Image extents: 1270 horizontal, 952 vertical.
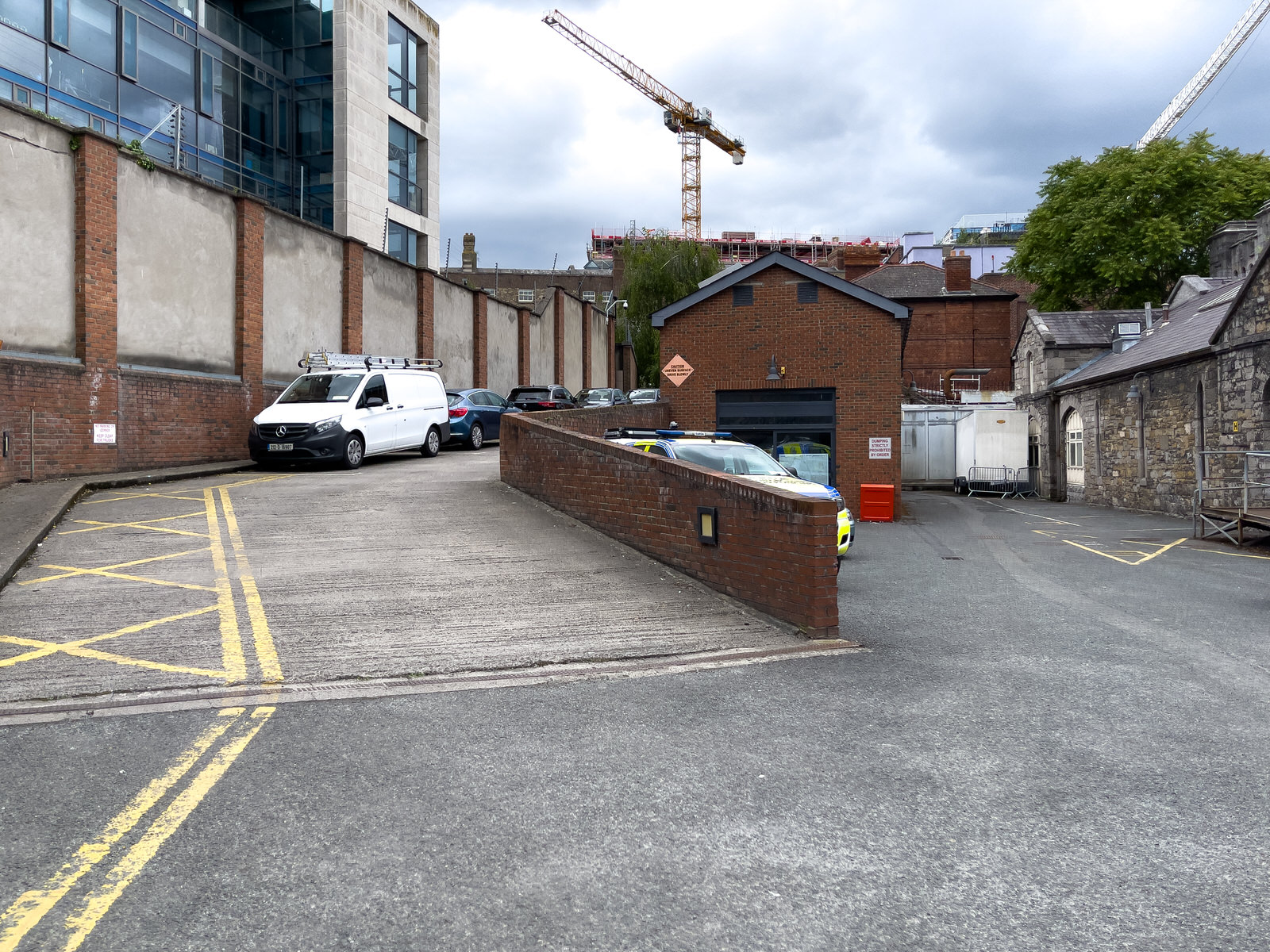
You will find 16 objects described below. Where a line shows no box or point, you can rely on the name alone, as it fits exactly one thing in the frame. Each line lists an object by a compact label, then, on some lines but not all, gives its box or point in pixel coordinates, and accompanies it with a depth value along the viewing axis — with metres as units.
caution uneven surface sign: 24.78
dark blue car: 25.23
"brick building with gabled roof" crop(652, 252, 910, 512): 23.30
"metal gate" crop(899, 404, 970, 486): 36.38
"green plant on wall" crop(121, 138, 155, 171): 17.56
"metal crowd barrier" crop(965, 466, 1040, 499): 34.22
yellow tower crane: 107.75
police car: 12.73
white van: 18.56
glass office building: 21.44
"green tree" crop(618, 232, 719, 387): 58.38
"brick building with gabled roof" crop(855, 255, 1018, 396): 52.53
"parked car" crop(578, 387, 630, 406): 33.47
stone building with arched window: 21.09
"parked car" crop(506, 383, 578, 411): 29.42
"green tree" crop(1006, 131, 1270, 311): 40.94
